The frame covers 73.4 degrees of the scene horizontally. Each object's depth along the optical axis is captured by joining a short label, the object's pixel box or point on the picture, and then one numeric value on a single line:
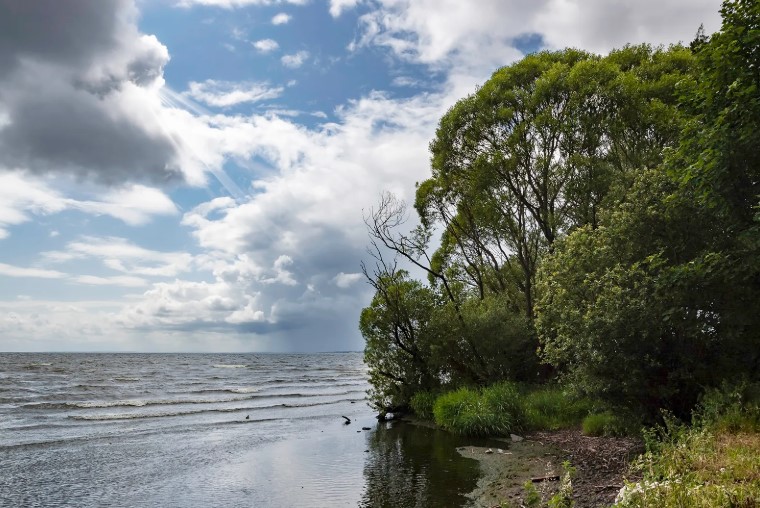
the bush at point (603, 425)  17.42
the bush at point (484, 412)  21.05
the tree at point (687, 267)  12.35
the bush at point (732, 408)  10.69
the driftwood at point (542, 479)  12.97
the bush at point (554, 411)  20.66
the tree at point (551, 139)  23.08
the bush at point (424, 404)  26.61
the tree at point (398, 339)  28.30
